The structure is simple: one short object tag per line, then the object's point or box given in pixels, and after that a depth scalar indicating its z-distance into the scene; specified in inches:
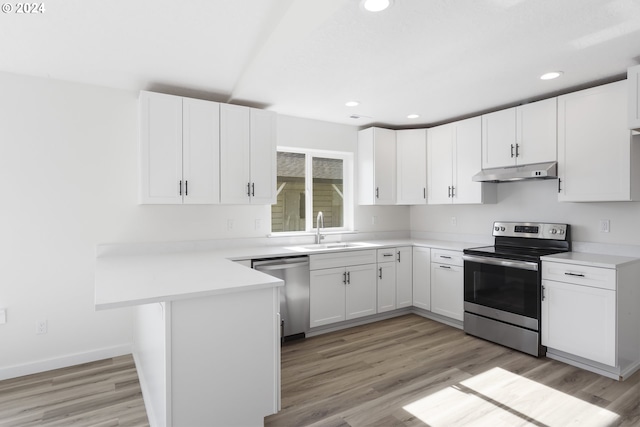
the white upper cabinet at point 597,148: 109.8
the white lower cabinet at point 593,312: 105.0
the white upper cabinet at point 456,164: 152.6
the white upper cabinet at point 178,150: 118.6
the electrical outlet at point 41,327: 114.7
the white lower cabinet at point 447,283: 148.4
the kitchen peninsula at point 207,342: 68.9
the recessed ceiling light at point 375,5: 69.5
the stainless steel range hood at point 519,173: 125.7
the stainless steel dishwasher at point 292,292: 132.2
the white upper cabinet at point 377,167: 172.4
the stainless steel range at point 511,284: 122.3
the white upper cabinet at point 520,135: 128.0
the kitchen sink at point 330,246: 150.0
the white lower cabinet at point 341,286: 142.4
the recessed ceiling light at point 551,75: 110.0
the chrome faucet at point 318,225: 160.9
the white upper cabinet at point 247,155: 131.3
